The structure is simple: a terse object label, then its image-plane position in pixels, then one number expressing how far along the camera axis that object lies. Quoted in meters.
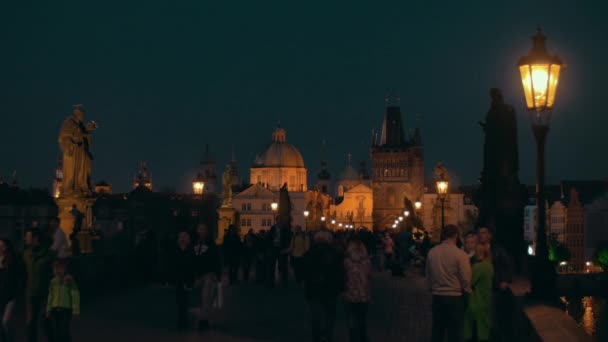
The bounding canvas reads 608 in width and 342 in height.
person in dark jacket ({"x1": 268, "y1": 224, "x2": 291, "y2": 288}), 25.95
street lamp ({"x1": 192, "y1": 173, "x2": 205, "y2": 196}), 46.09
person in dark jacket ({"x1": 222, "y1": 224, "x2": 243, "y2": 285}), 27.11
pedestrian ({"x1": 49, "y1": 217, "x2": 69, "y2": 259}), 16.41
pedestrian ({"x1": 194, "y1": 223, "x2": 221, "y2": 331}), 16.31
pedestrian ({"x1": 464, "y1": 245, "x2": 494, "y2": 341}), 11.76
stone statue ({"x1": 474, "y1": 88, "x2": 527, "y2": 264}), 21.03
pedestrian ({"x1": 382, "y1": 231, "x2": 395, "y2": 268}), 34.25
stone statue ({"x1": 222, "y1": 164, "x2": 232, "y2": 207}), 47.84
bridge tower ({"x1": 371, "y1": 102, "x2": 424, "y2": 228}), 196.88
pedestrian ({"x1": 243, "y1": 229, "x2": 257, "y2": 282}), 29.01
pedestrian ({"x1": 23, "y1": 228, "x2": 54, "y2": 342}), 12.87
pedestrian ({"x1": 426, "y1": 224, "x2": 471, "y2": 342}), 11.97
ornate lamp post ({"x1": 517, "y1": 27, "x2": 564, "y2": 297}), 14.02
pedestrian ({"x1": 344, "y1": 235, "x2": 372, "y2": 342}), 13.85
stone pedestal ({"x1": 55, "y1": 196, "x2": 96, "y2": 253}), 23.52
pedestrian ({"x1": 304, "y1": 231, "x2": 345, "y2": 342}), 14.01
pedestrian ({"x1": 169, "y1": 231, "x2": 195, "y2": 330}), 16.09
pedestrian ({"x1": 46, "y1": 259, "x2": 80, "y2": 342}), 12.80
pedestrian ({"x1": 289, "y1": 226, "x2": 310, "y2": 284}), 24.14
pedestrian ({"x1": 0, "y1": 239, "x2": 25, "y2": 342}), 12.38
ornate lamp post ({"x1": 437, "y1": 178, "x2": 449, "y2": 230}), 42.45
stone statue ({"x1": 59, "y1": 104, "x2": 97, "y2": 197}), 22.77
